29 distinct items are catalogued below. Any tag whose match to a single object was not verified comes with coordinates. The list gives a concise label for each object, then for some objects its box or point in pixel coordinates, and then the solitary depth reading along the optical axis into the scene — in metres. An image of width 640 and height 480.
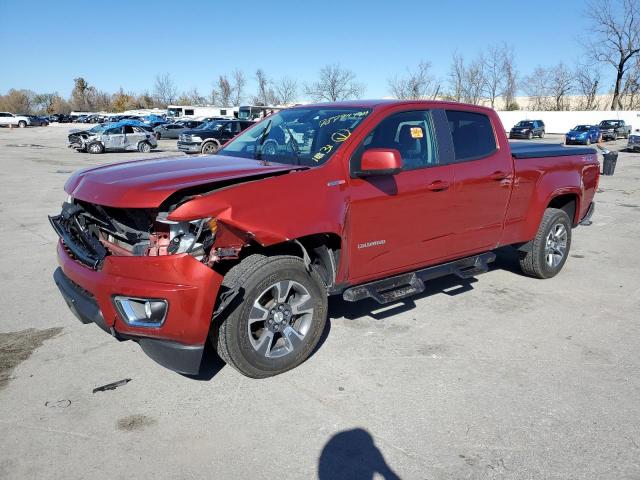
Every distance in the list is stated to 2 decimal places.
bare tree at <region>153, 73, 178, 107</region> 105.12
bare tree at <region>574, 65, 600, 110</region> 67.76
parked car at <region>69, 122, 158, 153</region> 25.88
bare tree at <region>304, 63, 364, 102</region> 60.72
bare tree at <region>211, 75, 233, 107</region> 85.44
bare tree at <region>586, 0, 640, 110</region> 60.16
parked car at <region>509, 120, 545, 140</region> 41.62
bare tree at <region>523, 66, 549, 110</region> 73.88
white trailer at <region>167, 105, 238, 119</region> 63.44
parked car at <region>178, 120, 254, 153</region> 24.94
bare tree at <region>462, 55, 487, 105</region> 68.31
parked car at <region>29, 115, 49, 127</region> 61.25
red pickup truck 3.09
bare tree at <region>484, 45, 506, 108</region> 69.99
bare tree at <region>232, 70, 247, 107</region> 85.56
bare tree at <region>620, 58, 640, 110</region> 62.42
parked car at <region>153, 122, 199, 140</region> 40.59
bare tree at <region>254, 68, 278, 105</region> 75.31
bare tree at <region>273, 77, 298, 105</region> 74.19
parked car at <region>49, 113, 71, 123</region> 74.86
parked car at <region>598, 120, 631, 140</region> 40.84
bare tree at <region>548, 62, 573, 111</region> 70.88
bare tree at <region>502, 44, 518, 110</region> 69.44
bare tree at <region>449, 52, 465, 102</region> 67.56
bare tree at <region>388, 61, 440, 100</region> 55.75
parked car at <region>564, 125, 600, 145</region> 36.91
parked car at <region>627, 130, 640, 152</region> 30.19
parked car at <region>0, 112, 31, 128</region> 57.17
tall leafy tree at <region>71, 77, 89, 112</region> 110.56
